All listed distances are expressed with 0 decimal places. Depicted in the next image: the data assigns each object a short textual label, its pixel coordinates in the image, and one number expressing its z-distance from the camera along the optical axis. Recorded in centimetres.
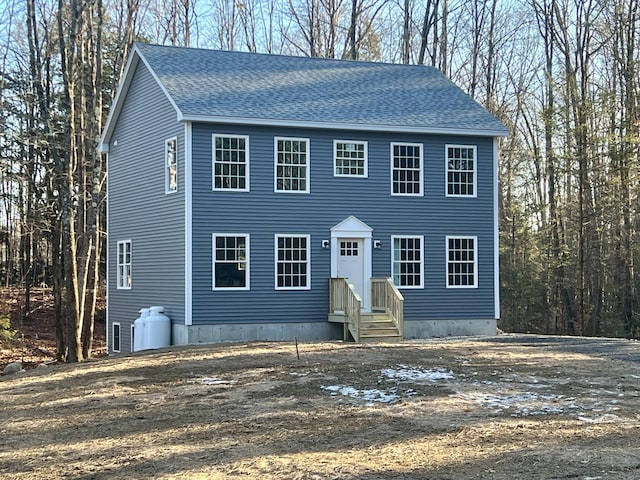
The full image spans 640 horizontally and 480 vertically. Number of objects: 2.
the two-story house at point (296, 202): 2053
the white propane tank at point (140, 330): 2106
